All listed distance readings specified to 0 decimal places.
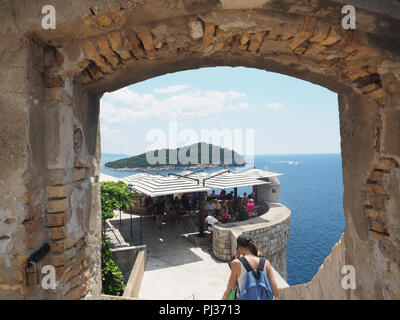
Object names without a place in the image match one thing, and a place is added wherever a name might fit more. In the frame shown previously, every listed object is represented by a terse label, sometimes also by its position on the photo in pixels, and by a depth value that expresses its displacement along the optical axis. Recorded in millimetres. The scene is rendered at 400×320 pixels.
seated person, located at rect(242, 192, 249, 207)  10455
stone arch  1847
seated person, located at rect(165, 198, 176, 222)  10041
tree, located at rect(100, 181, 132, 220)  6765
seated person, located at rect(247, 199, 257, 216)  10172
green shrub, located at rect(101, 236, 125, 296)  5362
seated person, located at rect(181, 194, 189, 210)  10902
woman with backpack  2791
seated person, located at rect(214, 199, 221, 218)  9805
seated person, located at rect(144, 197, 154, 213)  10805
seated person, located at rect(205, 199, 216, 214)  9648
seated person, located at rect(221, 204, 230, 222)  9531
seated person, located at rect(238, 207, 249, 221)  9383
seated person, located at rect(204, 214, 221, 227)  8438
